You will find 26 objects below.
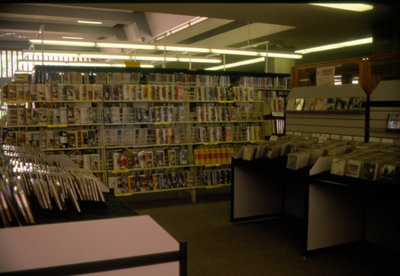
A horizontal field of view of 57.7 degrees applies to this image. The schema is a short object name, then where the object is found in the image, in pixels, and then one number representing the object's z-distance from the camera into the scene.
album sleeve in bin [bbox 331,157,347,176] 3.57
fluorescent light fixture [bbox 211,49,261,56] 7.02
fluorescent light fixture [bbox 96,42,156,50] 6.68
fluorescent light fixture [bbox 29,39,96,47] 6.35
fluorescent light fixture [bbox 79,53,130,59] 8.53
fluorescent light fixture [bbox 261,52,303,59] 7.57
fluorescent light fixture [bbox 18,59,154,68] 11.52
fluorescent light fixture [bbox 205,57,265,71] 11.57
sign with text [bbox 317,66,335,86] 4.62
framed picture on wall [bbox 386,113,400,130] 3.72
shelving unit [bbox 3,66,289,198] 5.85
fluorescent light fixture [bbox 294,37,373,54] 8.74
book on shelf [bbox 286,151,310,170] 4.01
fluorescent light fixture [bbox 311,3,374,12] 5.47
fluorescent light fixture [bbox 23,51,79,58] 8.66
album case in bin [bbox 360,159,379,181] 3.28
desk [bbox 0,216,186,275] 1.27
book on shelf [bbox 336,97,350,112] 4.21
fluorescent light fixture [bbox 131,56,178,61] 8.67
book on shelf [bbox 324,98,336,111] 4.38
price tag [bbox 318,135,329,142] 4.70
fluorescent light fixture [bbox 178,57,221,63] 8.73
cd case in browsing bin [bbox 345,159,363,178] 3.42
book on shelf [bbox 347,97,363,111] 4.06
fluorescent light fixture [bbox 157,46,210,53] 6.66
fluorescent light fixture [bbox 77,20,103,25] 12.03
